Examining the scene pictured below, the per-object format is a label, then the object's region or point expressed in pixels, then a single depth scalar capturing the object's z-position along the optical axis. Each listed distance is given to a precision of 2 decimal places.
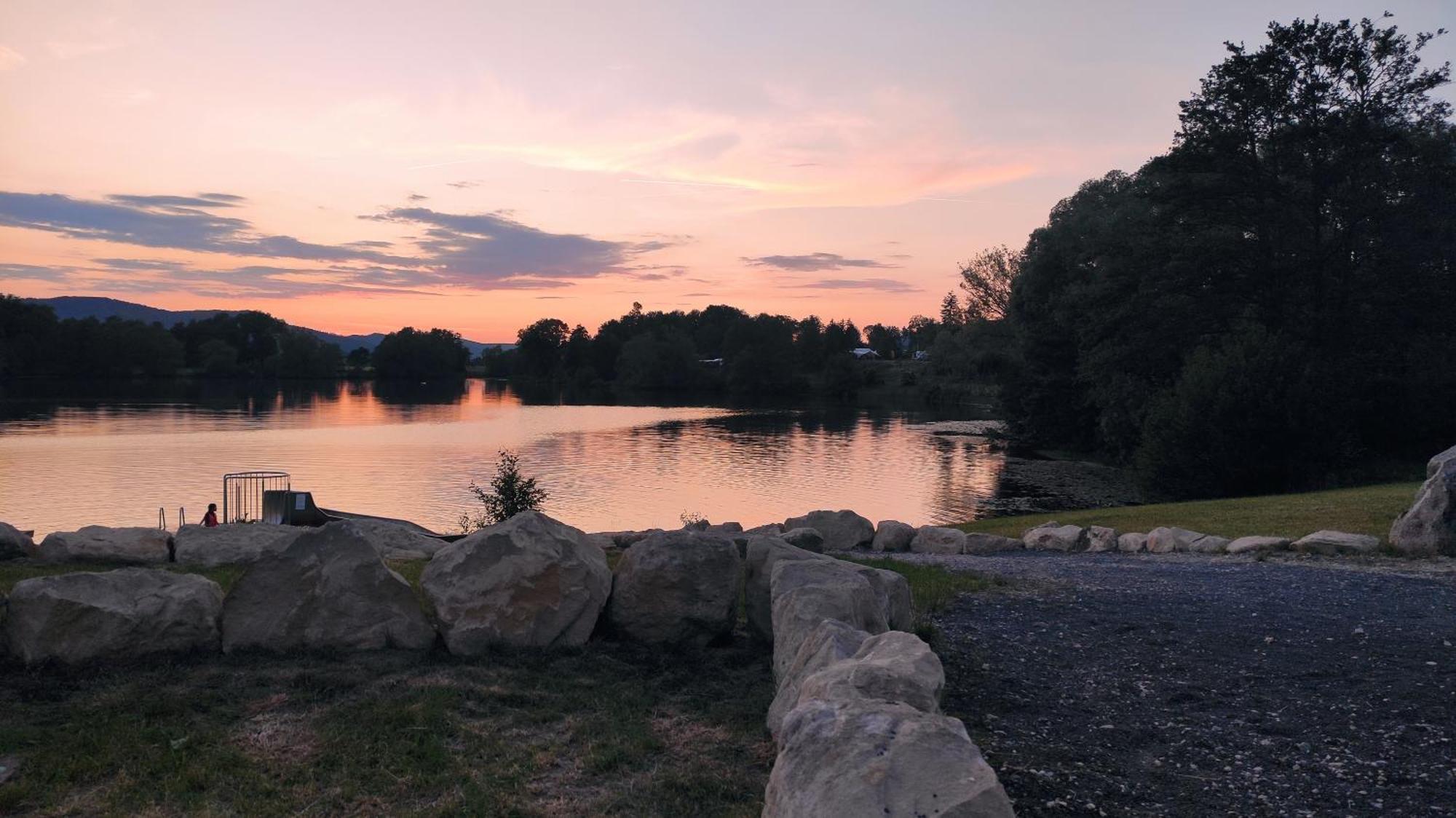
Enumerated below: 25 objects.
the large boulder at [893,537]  19.59
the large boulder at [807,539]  16.83
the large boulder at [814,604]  7.29
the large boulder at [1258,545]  16.20
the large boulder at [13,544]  15.13
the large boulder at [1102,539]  18.28
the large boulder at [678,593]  9.24
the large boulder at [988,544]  18.84
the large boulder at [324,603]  8.67
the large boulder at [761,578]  9.48
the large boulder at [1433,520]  15.01
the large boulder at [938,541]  18.91
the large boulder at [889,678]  5.20
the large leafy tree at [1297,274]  33.12
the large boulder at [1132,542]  17.88
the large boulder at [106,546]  14.80
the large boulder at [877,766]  3.91
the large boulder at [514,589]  8.79
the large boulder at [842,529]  20.22
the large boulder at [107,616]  8.13
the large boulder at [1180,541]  17.09
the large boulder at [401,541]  16.77
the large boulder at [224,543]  14.78
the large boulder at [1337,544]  15.77
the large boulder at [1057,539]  18.55
